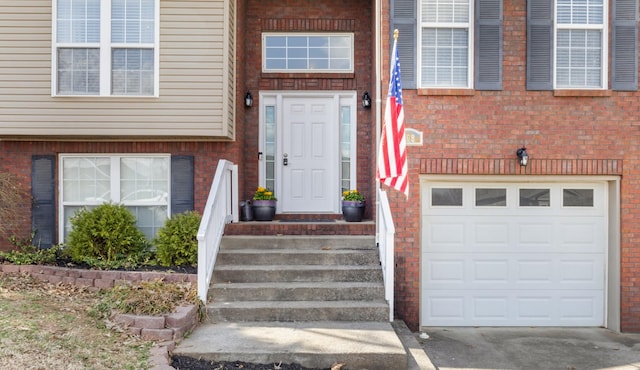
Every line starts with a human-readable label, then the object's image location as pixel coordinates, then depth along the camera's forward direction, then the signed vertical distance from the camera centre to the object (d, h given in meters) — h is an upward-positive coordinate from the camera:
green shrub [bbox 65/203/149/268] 7.35 -0.78
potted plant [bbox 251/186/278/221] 8.34 -0.33
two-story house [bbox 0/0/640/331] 7.42 +0.78
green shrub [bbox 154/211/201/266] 7.18 -0.83
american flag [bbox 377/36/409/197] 6.26 +0.50
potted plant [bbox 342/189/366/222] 8.11 -0.32
